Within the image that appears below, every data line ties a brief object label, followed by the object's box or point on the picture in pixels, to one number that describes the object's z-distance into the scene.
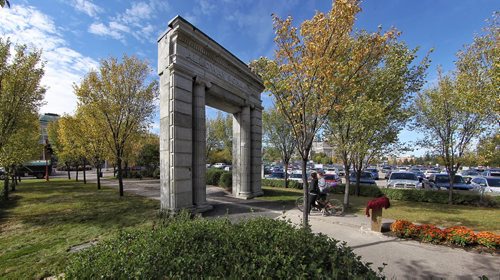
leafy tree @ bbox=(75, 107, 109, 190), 15.52
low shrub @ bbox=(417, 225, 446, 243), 6.25
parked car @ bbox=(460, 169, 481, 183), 38.72
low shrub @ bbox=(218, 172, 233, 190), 18.78
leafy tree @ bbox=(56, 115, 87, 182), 17.57
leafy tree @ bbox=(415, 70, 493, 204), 11.97
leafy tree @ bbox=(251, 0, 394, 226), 5.67
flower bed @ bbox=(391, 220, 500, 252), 5.79
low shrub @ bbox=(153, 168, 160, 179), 31.33
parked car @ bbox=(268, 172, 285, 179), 27.60
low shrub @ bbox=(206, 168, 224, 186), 21.47
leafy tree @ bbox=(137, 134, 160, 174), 32.03
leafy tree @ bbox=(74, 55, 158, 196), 13.58
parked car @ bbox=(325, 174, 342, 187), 21.04
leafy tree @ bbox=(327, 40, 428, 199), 10.25
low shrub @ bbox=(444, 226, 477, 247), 5.93
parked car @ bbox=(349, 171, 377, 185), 20.88
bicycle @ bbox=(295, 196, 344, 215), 9.72
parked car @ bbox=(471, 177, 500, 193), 15.15
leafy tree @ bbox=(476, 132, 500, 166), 10.55
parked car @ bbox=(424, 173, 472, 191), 16.10
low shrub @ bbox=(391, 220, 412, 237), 6.81
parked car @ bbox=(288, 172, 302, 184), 25.84
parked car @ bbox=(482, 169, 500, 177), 31.12
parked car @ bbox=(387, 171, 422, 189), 17.14
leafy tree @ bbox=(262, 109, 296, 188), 22.73
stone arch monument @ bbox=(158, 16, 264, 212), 8.77
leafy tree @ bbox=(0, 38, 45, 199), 10.03
